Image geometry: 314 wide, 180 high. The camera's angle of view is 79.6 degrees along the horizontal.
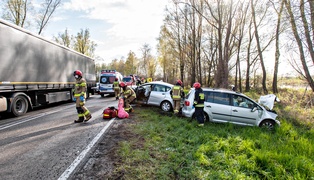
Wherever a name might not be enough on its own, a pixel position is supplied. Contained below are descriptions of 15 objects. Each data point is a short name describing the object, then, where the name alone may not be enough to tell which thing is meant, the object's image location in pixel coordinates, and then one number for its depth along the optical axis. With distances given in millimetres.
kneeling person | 9023
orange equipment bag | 7703
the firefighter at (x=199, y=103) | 7129
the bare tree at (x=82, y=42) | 43781
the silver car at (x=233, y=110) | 7211
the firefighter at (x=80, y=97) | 6960
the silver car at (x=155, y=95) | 10062
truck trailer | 7703
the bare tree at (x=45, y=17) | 25366
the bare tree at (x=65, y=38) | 41531
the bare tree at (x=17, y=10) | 22125
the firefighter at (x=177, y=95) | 9305
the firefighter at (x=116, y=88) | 15352
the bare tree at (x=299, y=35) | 9404
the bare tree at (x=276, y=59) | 17517
